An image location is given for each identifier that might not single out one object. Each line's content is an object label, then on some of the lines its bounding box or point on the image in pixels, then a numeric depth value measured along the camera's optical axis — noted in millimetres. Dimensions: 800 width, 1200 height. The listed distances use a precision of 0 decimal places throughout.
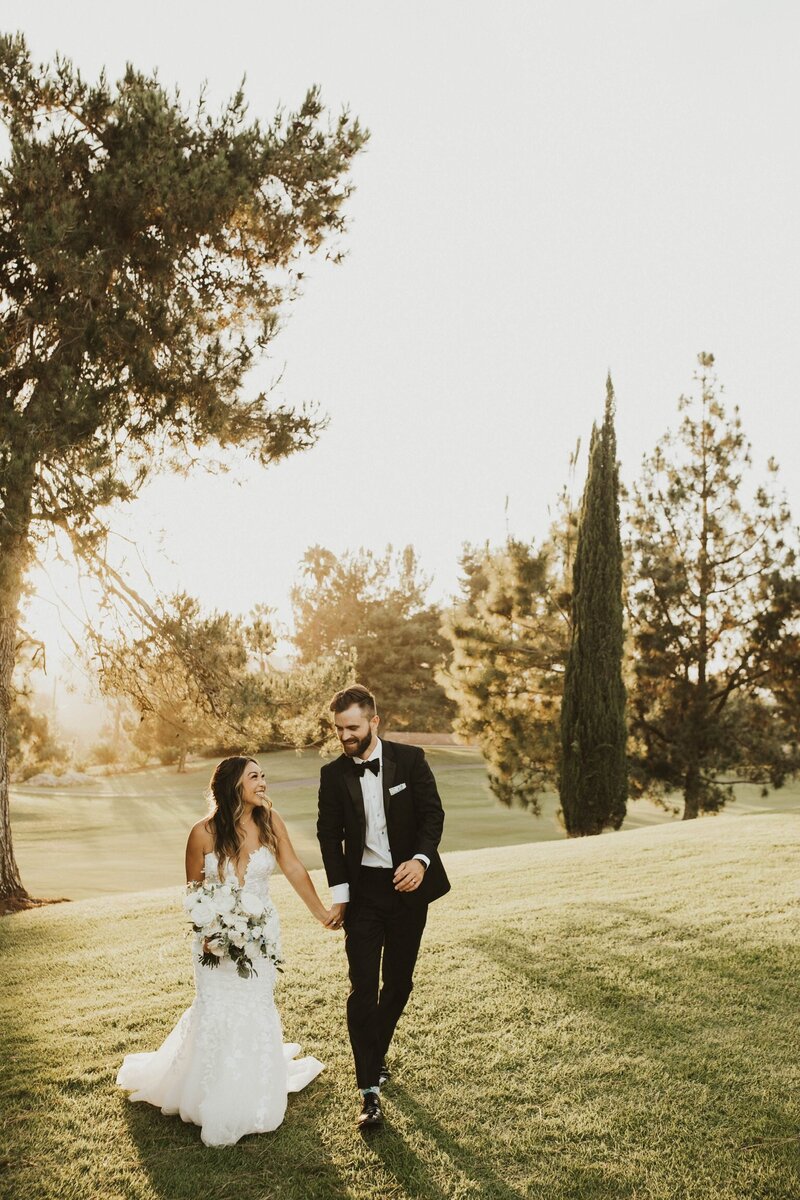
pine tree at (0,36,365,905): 8945
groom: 4066
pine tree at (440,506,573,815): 21688
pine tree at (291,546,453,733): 45125
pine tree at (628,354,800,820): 22578
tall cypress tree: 18438
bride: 4016
